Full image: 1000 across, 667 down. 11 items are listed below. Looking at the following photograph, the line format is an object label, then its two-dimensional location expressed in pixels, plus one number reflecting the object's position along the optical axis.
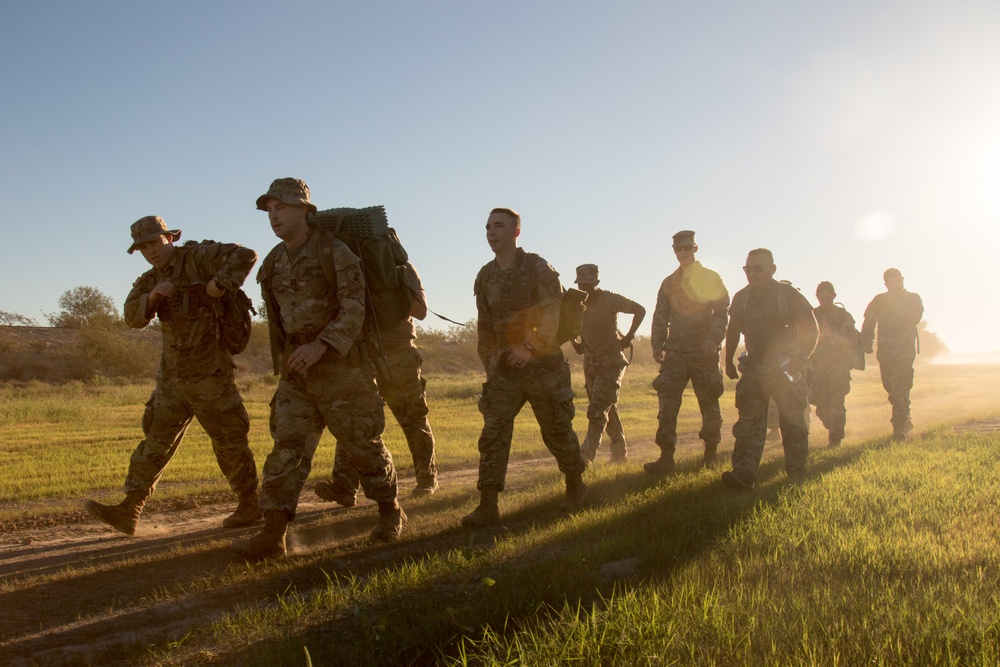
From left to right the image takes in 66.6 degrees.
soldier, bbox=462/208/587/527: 6.43
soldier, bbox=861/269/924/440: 12.23
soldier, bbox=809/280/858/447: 11.98
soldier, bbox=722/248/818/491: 7.41
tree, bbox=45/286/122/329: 36.41
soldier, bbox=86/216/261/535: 6.30
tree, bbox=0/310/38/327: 35.52
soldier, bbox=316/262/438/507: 7.41
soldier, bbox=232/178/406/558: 5.45
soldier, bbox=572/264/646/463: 9.80
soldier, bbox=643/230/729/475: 9.02
